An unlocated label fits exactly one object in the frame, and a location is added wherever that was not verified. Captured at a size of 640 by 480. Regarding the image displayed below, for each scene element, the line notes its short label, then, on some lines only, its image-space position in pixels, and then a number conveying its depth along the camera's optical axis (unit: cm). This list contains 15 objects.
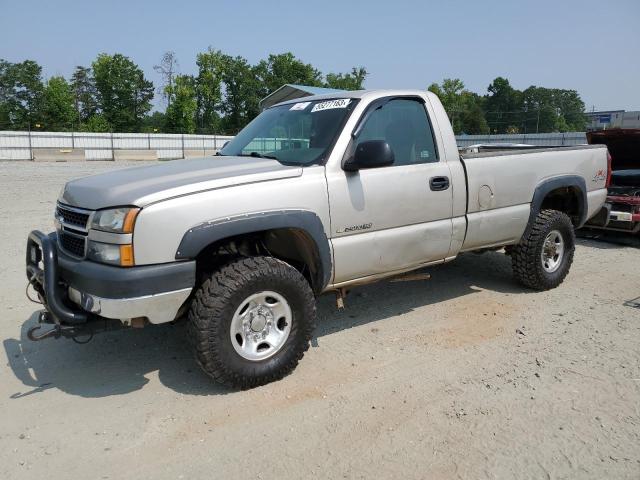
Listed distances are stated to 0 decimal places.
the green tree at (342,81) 7656
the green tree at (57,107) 5250
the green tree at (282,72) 7238
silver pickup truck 305
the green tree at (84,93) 6328
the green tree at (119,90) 5799
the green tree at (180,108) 5125
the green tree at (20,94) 5562
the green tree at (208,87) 5778
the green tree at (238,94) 6825
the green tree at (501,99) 9738
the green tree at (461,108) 6981
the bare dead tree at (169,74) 5715
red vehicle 762
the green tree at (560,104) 9209
